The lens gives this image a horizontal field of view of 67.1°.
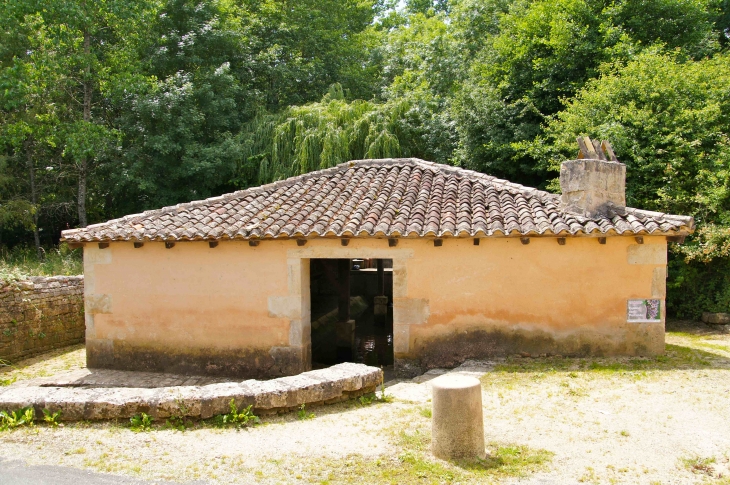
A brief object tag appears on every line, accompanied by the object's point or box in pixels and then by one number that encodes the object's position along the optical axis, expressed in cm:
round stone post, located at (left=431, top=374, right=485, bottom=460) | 489
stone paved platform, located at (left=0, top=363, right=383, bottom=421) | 608
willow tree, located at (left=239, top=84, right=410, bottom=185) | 1683
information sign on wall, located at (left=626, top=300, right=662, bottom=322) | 878
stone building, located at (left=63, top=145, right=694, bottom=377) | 884
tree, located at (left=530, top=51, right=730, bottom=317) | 1267
